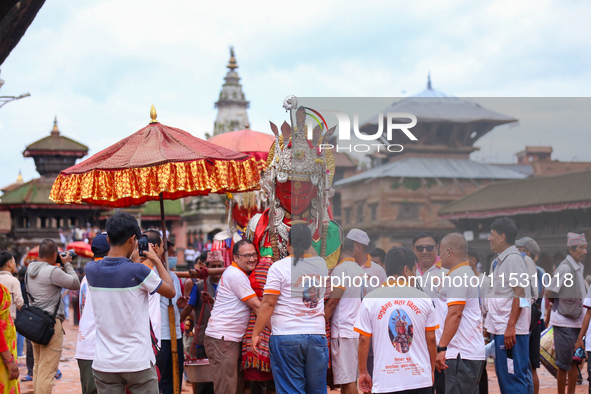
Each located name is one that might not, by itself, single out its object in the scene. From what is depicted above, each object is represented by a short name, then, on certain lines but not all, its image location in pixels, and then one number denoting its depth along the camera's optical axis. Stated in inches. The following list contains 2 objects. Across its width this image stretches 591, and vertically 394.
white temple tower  1857.8
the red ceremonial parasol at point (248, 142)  401.1
